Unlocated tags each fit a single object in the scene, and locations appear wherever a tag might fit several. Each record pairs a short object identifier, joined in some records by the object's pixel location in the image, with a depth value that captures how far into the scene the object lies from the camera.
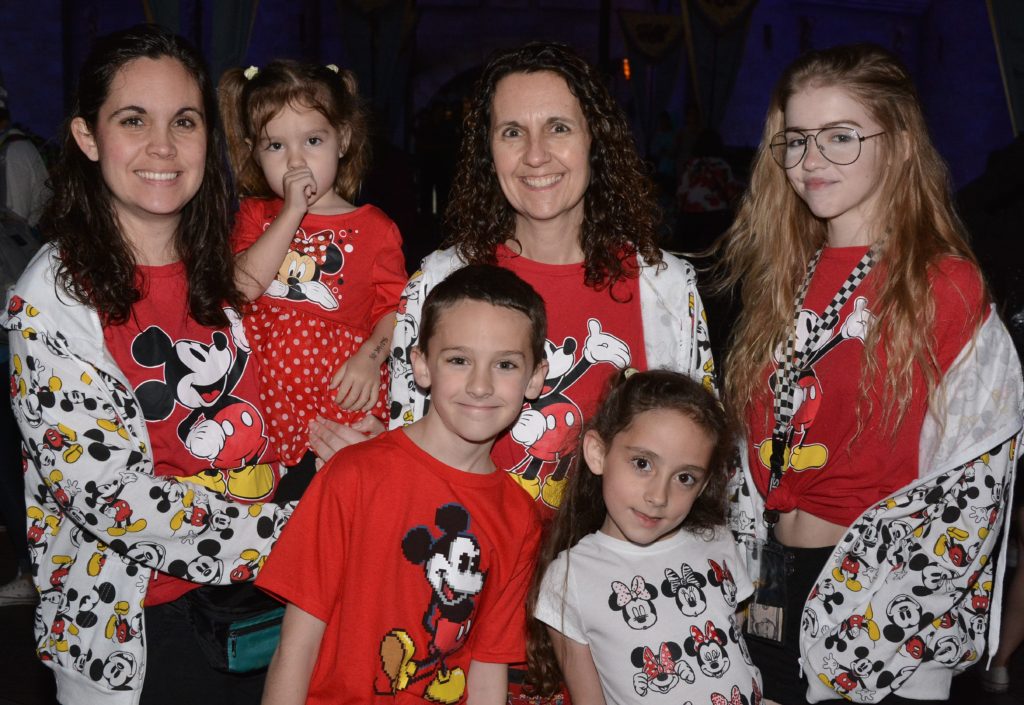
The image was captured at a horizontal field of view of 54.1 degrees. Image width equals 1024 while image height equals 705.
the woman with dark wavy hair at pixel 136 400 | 1.85
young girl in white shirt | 2.01
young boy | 1.89
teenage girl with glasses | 1.96
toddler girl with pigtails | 2.41
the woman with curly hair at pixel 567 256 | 2.26
